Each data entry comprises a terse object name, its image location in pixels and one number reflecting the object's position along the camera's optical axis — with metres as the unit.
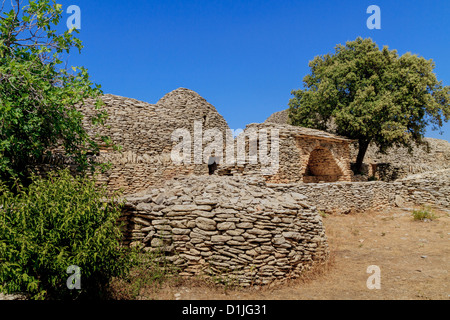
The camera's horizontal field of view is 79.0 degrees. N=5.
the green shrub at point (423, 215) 12.16
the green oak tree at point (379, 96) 18.62
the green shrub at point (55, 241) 4.09
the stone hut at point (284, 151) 14.75
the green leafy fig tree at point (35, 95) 6.92
